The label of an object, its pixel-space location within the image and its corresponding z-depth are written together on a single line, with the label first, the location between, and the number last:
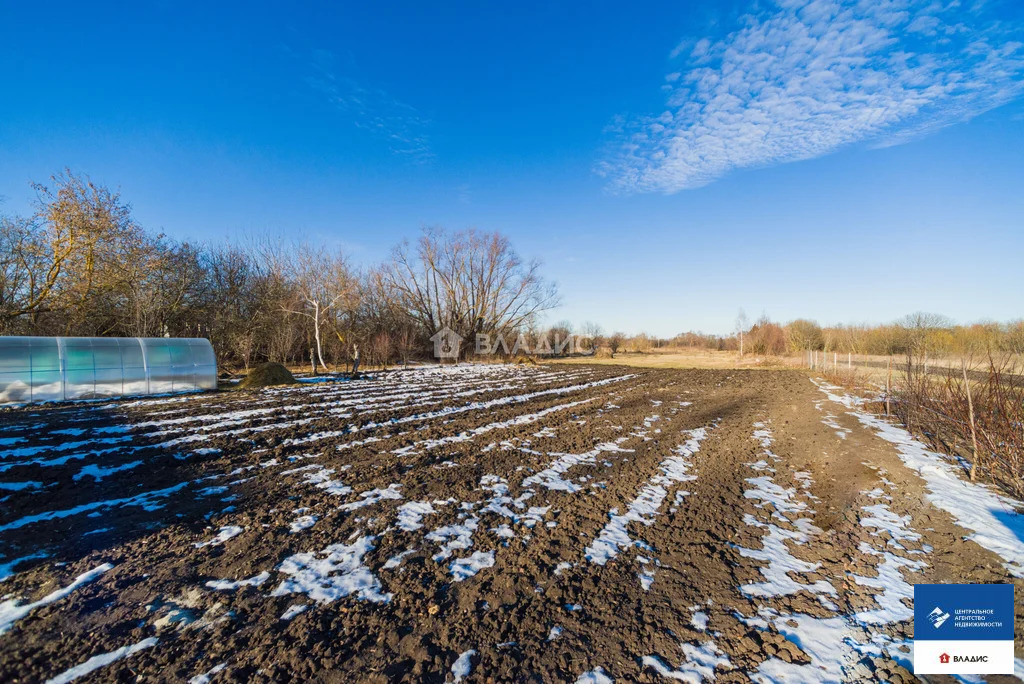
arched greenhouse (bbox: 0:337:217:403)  9.62
